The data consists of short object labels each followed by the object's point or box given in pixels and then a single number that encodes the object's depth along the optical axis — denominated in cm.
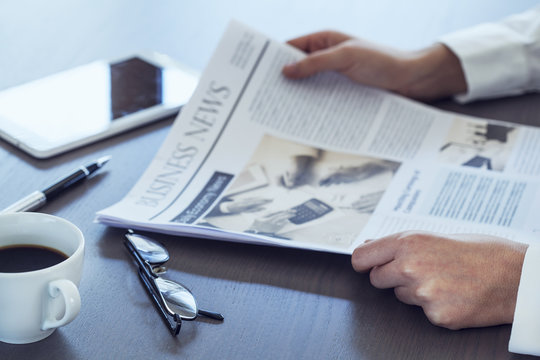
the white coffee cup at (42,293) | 87
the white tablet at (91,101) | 118
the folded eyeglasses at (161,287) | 94
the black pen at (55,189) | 106
